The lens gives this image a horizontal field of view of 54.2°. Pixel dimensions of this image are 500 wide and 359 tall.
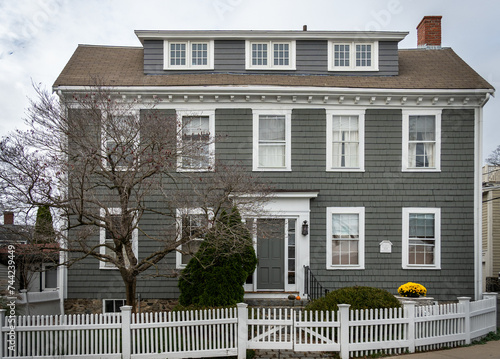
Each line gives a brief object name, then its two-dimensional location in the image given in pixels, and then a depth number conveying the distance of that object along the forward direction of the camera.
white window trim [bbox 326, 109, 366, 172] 14.20
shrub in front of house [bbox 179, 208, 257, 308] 10.94
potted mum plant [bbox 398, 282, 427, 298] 11.94
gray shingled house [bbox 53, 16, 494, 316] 13.91
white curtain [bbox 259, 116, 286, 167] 14.26
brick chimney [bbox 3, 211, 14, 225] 9.91
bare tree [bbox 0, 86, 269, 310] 9.59
